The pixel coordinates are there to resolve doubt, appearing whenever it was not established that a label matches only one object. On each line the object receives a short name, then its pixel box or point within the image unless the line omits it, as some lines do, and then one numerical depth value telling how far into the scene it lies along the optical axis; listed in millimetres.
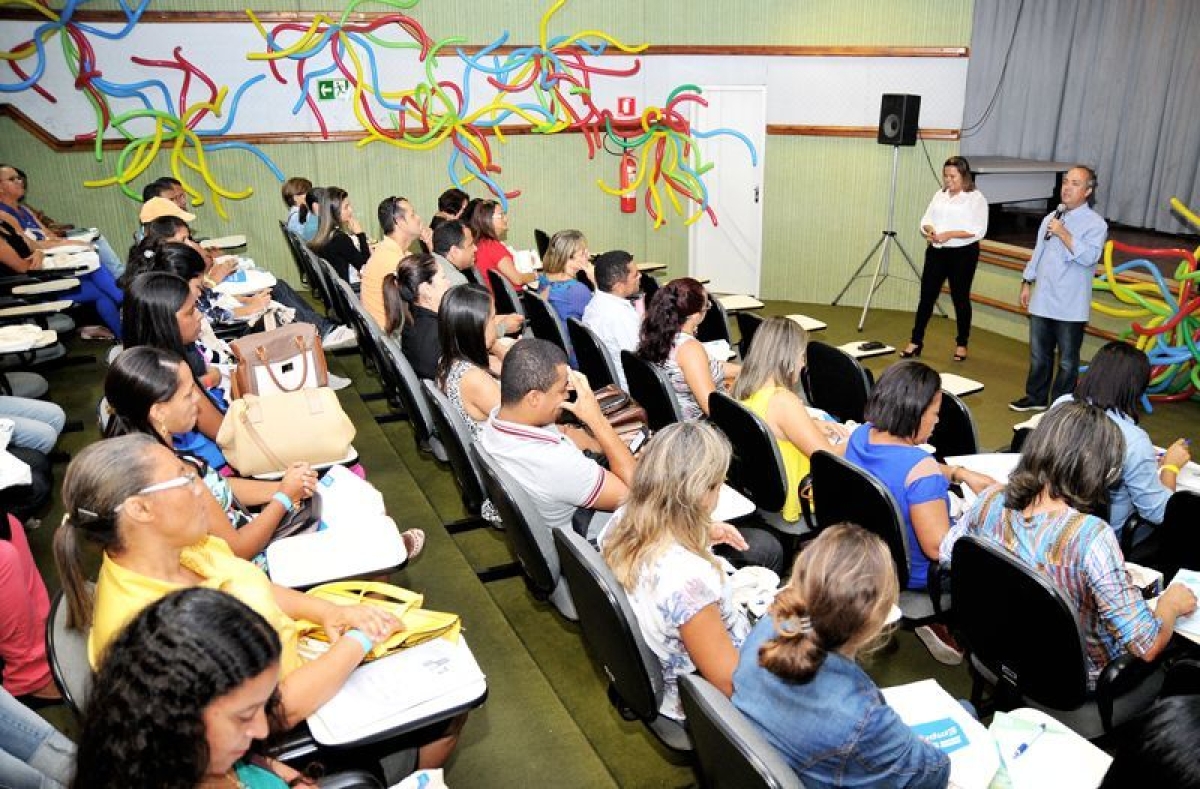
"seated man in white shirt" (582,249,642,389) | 4668
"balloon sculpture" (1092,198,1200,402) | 5438
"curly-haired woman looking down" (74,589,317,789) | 1310
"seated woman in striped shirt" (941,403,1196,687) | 2221
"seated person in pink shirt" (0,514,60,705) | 2316
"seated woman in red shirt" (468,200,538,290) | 6273
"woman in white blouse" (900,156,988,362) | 6438
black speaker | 7230
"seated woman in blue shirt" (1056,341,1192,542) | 2945
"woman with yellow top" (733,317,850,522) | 3264
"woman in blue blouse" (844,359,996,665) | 2742
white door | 8320
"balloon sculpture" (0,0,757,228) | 6996
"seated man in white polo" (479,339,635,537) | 2820
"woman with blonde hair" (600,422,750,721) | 2062
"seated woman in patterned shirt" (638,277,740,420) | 3893
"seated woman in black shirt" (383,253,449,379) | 4219
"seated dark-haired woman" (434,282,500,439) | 3457
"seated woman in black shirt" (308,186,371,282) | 6309
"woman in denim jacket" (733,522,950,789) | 1622
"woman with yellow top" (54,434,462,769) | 1837
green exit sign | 7621
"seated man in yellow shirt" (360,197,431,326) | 5191
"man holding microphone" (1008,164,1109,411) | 5191
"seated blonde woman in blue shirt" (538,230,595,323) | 5375
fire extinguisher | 8820
